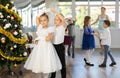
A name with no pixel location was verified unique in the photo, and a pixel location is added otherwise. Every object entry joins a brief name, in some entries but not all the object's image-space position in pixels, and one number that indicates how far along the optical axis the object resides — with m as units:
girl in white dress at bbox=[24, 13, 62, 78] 3.22
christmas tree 3.81
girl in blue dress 4.77
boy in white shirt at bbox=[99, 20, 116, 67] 4.65
